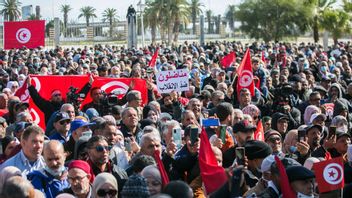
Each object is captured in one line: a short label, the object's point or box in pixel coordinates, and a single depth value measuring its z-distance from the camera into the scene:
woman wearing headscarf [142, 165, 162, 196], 6.58
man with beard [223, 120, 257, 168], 8.42
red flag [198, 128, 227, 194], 6.72
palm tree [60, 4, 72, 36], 114.50
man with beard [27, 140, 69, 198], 7.05
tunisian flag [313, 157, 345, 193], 6.92
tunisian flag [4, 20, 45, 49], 21.55
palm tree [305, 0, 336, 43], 55.75
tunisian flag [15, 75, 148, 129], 13.93
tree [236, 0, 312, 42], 56.47
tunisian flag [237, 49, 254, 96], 14.53
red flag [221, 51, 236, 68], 21.31
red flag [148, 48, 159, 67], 19.05
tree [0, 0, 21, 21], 90.62
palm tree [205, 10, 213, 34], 99.41
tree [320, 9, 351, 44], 54.53
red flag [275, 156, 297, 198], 6.29
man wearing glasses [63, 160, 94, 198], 6.70
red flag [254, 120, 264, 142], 9.45
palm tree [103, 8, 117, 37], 102.56
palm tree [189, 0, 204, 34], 102.03
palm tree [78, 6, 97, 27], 107.75
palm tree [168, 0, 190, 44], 75.25
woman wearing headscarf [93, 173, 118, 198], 6.34
